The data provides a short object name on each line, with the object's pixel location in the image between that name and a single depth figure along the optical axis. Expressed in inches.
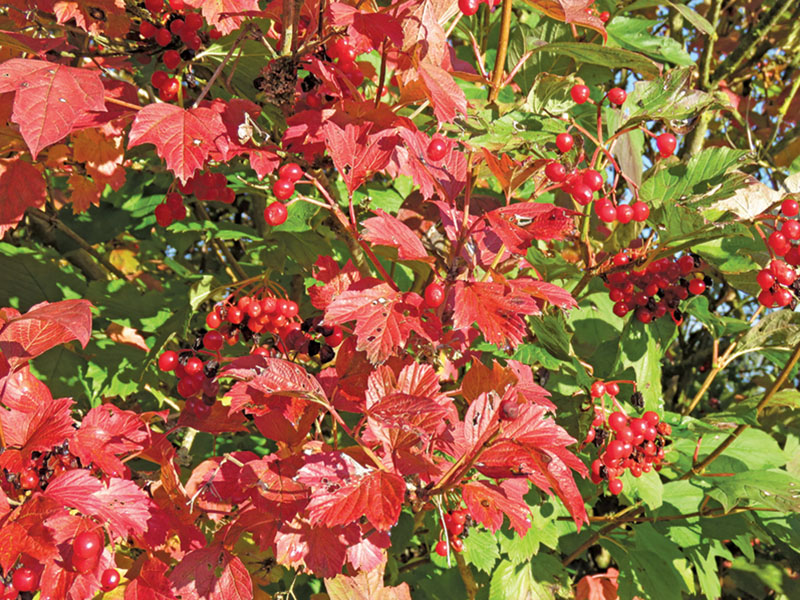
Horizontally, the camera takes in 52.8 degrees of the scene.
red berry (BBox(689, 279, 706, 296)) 14.3
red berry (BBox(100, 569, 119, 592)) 11.9
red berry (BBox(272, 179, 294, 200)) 11.5
